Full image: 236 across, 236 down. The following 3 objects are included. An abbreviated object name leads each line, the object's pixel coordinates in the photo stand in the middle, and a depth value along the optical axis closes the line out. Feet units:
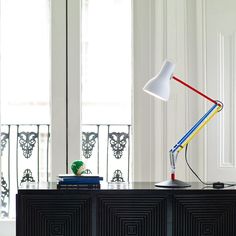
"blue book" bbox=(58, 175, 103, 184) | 13.51
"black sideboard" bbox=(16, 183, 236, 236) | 13.30
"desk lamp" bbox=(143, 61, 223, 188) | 13.64
